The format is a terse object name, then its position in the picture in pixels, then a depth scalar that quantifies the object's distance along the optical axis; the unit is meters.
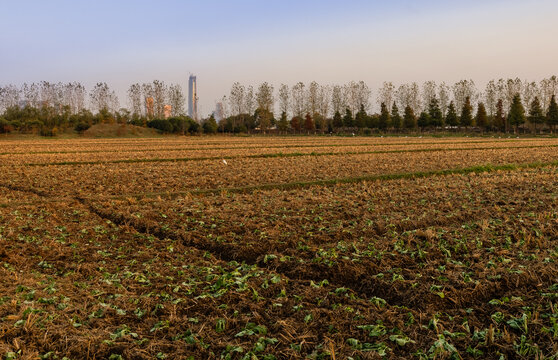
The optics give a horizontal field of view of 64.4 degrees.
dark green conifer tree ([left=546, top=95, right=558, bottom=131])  68.38
